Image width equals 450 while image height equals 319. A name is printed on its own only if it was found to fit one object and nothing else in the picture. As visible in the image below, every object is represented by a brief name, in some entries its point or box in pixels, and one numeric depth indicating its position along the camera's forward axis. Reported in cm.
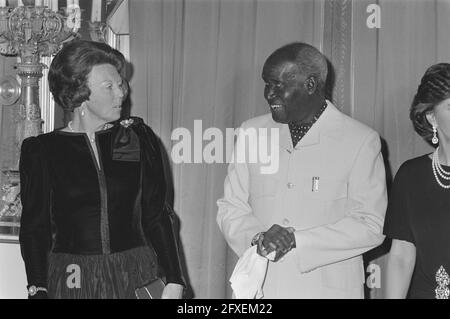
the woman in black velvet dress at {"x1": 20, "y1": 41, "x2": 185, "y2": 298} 341
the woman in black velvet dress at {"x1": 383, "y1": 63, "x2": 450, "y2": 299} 336
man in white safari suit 340
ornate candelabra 437
